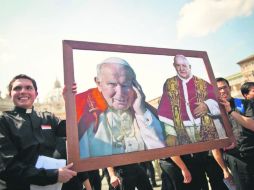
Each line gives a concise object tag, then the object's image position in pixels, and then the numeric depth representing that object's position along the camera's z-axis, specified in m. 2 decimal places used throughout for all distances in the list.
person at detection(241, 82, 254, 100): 4.07
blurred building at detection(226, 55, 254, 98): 33.77
